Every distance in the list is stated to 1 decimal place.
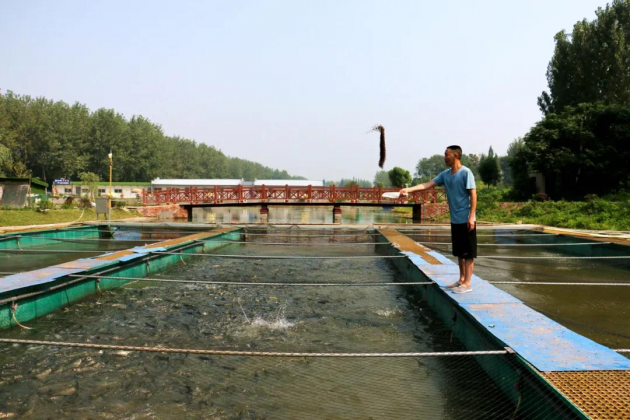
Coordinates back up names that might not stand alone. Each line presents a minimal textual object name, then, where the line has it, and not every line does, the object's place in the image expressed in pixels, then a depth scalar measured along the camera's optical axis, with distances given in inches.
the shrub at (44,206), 757.9
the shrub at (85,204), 908.5
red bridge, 983.0
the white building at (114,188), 1903.3
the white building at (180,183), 2102.6
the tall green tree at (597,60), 1138.7
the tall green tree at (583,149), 880.3
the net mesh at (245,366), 107.6
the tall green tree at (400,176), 2859.3
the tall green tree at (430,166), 4833.7
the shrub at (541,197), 917.8
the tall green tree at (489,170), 1722.2
